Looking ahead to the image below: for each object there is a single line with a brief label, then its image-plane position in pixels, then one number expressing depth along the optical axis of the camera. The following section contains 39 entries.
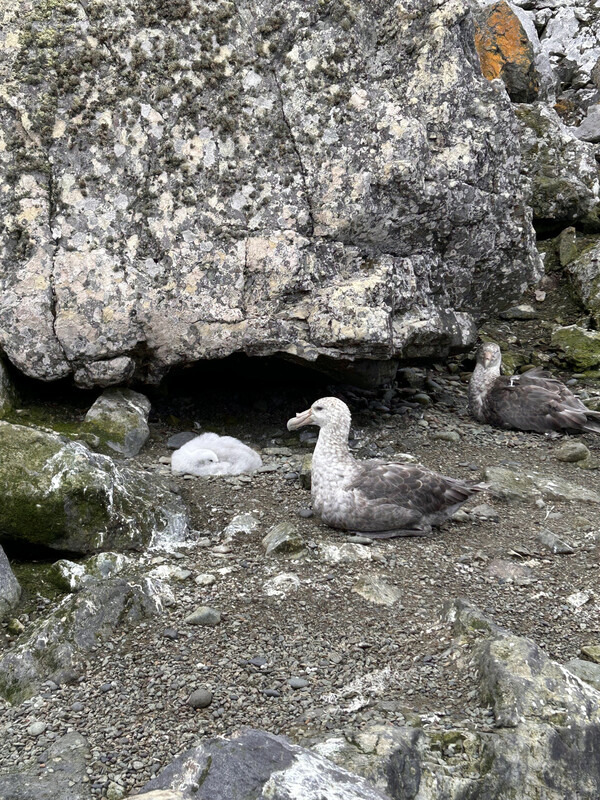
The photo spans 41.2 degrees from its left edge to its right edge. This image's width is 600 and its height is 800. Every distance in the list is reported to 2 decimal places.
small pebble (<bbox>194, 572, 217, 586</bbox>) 4.59
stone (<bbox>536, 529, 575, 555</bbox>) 5.14
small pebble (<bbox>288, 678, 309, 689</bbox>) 3.64
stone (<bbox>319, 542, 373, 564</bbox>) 4.89
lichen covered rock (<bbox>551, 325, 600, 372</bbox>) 9.12
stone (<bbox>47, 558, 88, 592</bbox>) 4.48
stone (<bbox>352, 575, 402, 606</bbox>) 4.45
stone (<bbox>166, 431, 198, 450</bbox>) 6.55
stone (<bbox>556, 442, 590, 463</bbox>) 6.88
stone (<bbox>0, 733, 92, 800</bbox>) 2.98
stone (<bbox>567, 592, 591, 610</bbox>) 4.50
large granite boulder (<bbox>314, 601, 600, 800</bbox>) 2.98
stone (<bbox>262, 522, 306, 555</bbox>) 4.91
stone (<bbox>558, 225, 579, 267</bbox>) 10.62
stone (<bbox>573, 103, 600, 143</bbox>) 13.47
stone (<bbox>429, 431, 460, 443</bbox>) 7.19
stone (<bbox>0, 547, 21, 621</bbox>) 4.30
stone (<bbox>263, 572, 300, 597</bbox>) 4.50
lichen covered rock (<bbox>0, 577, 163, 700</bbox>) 3.76
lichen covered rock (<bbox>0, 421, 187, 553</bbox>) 4.77
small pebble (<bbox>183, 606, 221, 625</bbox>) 4.15
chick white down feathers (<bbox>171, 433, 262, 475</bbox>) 6.09
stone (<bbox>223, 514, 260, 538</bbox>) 5.27
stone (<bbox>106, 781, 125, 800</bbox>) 2.98
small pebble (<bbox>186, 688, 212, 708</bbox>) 3.50
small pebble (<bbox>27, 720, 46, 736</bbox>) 3.39
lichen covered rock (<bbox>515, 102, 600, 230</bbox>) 10.93
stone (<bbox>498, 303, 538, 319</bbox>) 10.15
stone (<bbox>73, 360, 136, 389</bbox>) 6.42
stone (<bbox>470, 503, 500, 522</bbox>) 5.70
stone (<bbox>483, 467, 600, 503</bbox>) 6.01
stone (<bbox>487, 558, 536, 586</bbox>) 4.76
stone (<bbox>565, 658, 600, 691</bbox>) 3.72
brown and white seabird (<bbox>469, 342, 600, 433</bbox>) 7.50
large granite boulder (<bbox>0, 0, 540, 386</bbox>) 6.26
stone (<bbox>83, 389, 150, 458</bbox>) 6.28
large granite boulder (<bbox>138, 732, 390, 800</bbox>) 2.53
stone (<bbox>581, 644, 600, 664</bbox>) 3.96
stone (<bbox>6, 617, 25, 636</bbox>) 4.14
